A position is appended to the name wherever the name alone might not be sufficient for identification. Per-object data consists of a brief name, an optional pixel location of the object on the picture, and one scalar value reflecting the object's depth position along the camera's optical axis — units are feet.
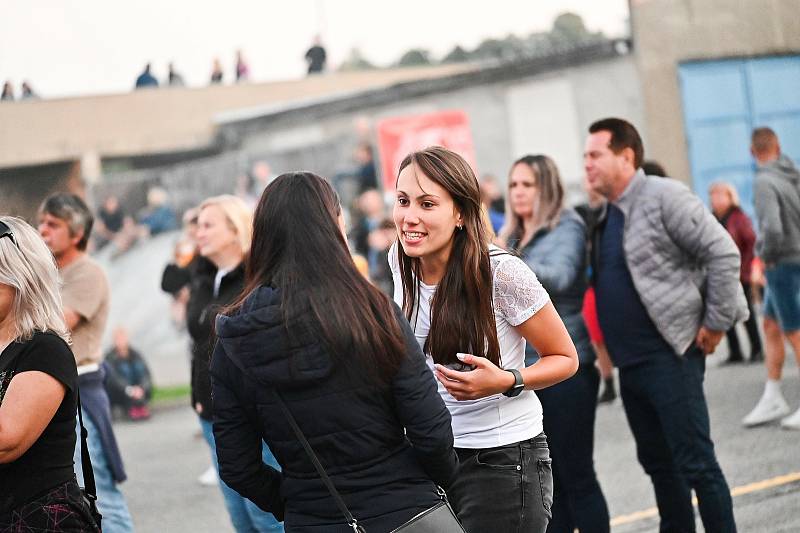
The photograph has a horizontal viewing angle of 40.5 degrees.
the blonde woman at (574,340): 15.53
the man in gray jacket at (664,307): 15.23
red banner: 61.98
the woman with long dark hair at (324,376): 8.96
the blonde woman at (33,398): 10.46
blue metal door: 53.62
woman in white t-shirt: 11.00
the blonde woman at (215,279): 16.92
